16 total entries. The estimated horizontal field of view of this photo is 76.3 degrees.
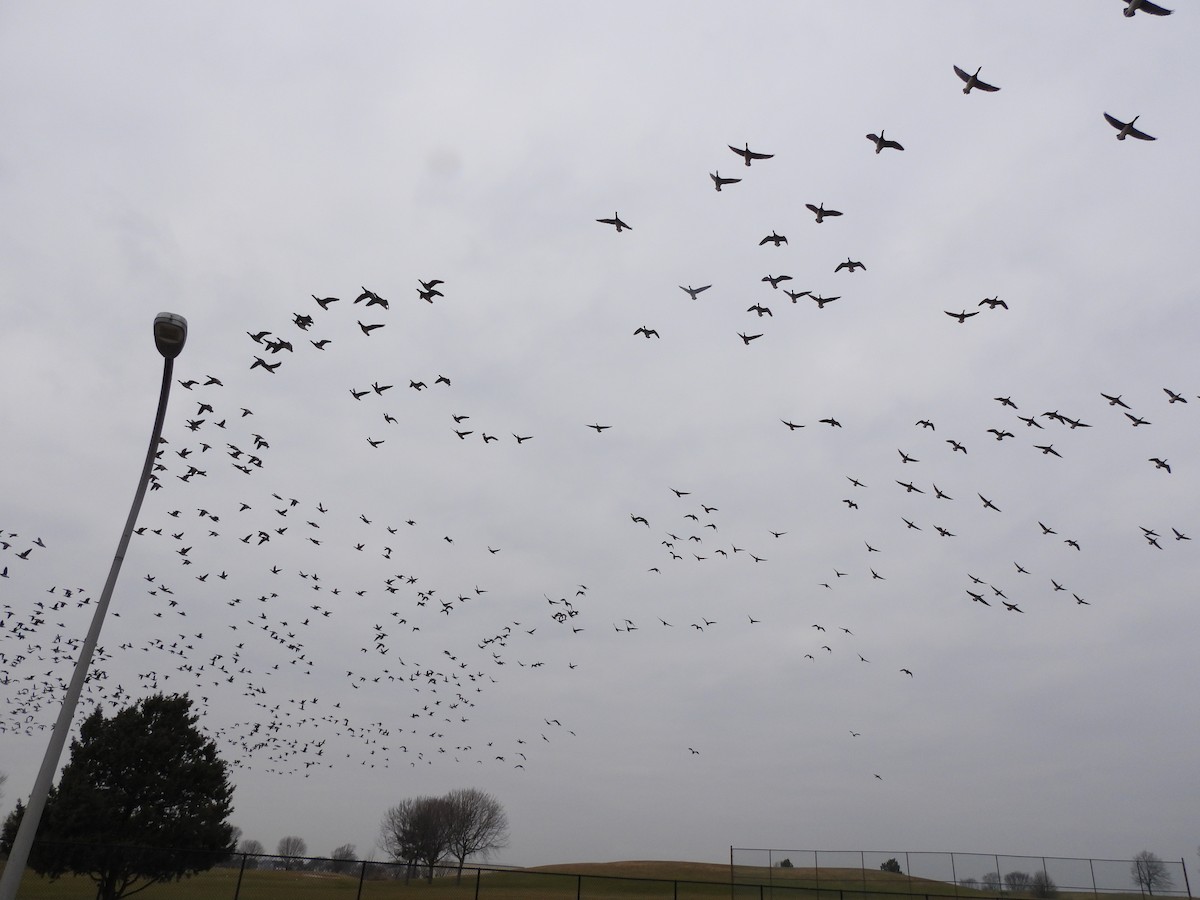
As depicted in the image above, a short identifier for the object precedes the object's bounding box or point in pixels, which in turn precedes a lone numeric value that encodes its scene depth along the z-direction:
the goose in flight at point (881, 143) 19.92
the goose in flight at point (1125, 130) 16.13
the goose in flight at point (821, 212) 22.28
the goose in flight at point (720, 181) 21.61
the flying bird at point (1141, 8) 13.63
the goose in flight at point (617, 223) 23.14
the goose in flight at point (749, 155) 20.06
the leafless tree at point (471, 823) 84.94
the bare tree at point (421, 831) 80.19
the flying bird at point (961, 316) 28.47
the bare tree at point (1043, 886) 40.88
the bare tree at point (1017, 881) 40.66
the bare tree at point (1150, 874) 40.91
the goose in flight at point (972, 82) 16.89
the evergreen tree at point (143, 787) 37.34
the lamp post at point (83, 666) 10.43
